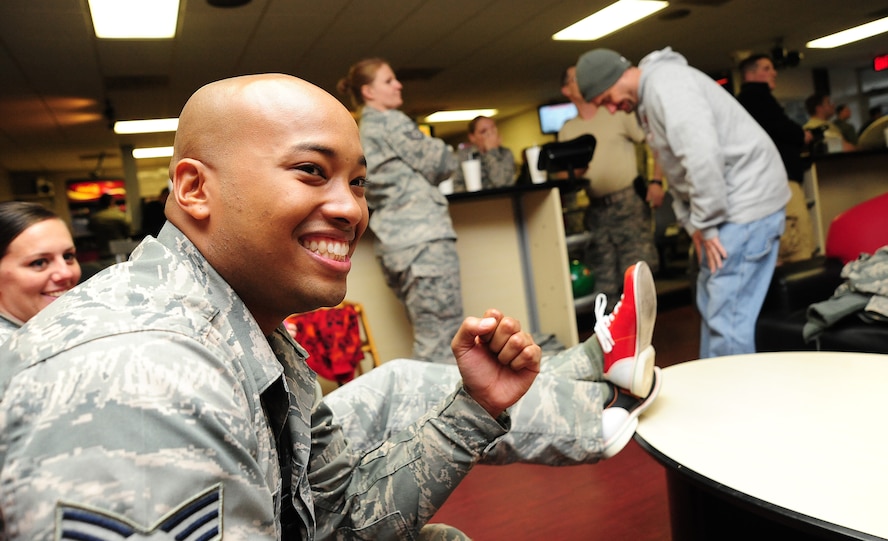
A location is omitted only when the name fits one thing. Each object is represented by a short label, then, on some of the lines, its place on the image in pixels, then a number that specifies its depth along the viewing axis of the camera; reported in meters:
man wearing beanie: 2.08
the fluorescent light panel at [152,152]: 9.33
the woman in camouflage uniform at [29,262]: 1.44
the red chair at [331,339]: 2.65
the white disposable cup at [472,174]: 3.12
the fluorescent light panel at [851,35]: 7.69
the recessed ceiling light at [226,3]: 4.13
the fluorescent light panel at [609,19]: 5.45
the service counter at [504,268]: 3.22
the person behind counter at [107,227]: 7.96
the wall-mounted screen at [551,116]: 10.02
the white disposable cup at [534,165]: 3.36
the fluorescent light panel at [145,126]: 7.48
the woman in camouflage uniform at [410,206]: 2.67
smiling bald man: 0.46
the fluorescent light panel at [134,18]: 3.97
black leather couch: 1.93
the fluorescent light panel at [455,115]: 9.55
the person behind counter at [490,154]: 4.82
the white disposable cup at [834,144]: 4.87
